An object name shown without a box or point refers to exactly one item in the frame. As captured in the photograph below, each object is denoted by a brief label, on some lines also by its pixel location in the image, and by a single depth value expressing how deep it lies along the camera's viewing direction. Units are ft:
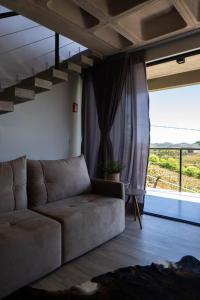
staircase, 9.09
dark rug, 5.41
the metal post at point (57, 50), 11.01
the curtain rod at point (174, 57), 10.26
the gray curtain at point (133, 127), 11.53
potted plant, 10.93
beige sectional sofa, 5.66
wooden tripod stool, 10.08
